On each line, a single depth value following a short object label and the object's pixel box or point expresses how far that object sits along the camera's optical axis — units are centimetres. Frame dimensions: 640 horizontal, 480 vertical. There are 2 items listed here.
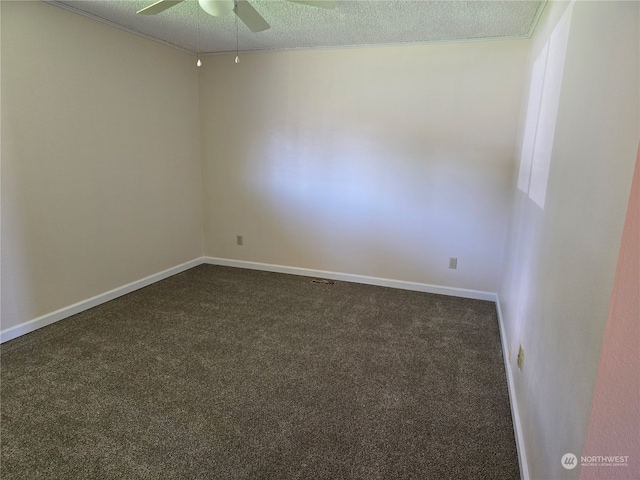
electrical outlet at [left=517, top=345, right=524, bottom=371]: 200
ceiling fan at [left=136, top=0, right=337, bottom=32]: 204
